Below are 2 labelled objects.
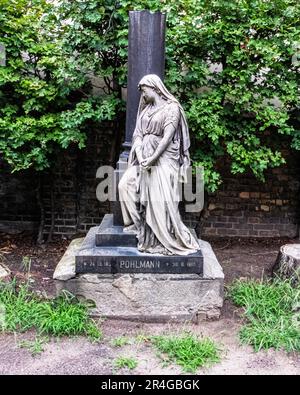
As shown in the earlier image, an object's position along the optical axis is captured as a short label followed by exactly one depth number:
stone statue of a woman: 4.26
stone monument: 4.28
